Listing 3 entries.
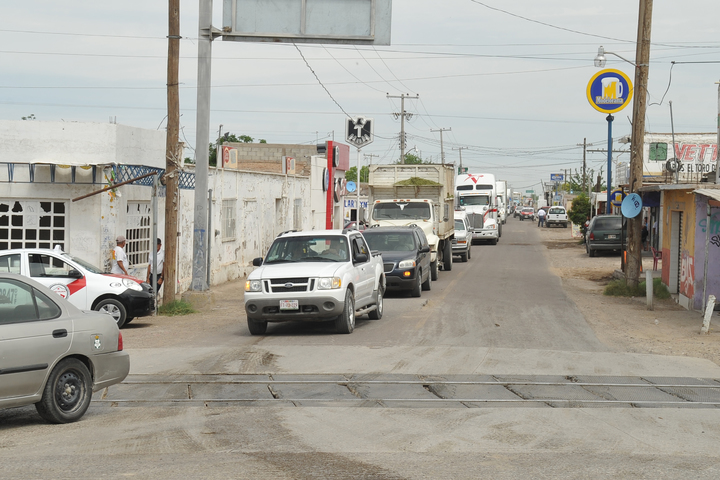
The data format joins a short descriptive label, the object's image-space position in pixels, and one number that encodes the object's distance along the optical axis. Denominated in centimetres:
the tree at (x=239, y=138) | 9204
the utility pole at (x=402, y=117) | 6769
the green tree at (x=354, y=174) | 8394
